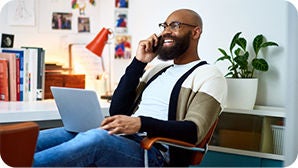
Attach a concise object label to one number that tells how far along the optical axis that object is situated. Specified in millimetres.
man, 1738
